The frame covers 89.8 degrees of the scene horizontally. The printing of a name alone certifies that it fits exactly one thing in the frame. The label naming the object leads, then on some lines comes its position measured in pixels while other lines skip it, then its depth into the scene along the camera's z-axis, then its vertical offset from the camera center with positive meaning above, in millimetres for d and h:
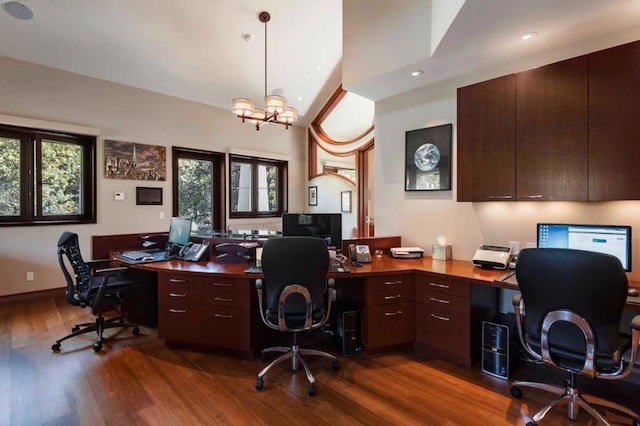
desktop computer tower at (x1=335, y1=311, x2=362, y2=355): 2789 -1046
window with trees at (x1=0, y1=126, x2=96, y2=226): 4191 +493
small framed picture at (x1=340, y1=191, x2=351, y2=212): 6160 +225
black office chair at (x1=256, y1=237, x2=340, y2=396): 2275 -518
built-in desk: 2607 -805
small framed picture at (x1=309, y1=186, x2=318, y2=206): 7039 +380
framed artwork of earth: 3307 +577
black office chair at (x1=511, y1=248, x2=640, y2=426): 1670 -571
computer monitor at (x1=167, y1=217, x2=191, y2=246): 3441 -206
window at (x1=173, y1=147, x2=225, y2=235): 5625 +481
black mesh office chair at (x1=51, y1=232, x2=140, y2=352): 2896 -702
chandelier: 3605 +1176
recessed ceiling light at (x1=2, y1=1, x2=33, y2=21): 3498 +2258
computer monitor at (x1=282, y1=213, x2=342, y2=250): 3072 -119
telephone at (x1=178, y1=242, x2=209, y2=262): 3115 -389
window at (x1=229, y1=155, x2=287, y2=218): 6367 +546
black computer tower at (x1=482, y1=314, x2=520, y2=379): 2408 -1031
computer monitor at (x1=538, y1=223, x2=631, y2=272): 2199 -186
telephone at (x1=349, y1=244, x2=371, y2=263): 3090 -401
